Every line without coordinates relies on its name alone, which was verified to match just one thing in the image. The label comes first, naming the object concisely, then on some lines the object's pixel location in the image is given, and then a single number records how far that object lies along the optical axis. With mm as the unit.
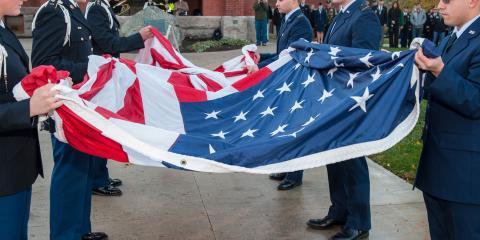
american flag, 3318
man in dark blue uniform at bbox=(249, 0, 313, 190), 5824
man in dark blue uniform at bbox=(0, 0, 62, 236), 2758
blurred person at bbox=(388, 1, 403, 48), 23359
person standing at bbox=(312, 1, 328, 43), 24252
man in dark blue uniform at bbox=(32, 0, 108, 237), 4152
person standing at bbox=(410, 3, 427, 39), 23328
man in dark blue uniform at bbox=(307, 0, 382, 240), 4465
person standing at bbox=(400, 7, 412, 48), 23766
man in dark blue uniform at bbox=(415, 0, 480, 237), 2863
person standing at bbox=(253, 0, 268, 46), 20328
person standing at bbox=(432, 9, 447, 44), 21484
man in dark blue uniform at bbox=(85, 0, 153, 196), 5531
